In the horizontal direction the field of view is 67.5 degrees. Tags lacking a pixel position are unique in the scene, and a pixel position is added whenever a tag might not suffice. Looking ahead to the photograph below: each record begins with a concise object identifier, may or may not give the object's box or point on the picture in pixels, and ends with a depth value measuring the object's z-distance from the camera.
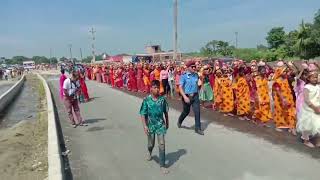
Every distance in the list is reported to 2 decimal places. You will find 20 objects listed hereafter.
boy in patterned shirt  3.85
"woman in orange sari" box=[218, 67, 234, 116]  6.98
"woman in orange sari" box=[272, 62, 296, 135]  5.29
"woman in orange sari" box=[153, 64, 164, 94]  10.92
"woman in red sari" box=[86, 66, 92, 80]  25.11
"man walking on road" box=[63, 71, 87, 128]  6.43
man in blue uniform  5.38
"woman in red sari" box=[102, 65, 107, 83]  20.06
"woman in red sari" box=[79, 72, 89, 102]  10.63
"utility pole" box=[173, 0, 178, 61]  16.96
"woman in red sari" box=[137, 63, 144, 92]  12.88
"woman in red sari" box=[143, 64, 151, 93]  11.99
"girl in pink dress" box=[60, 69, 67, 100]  6.74
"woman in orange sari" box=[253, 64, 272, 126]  5.87
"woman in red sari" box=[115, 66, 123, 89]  15.94
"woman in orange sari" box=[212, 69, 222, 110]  7.41
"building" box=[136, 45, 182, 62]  46.39
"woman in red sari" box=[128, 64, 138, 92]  13.64
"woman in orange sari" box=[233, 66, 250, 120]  6.39
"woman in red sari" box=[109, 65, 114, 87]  17.55
